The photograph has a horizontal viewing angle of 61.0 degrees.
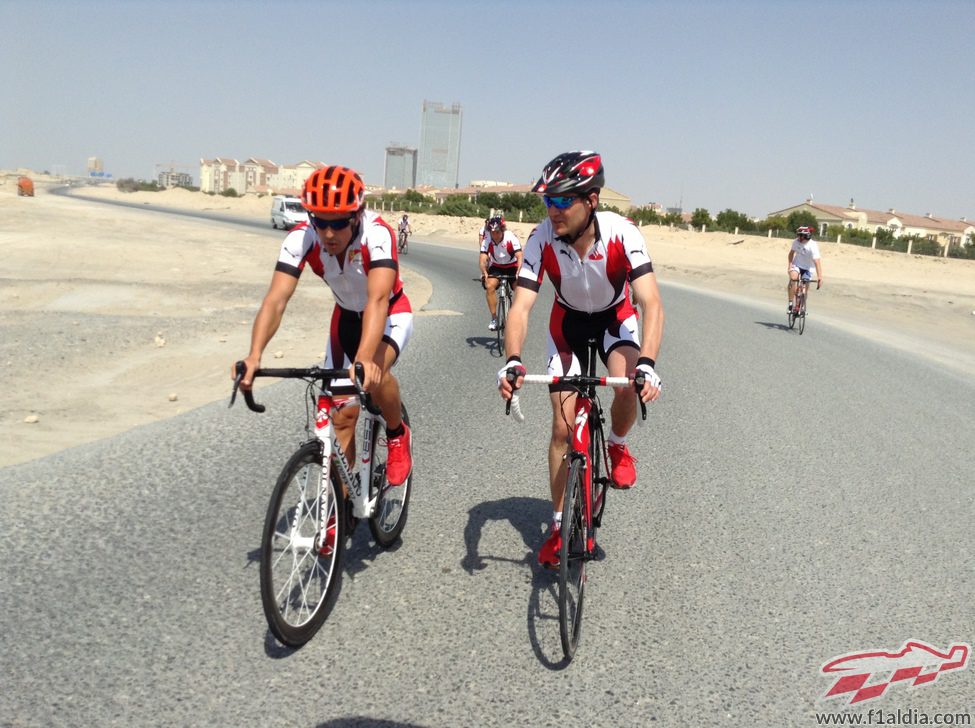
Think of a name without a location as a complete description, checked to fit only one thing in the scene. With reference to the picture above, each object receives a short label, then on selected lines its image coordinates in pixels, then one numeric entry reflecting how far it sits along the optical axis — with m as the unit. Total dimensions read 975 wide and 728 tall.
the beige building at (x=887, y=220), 119.69
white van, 45.44
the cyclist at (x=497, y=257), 12.27
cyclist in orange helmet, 3.78
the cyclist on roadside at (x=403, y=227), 36.00
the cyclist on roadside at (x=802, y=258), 16.27
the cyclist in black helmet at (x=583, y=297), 3.91
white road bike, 3.26
